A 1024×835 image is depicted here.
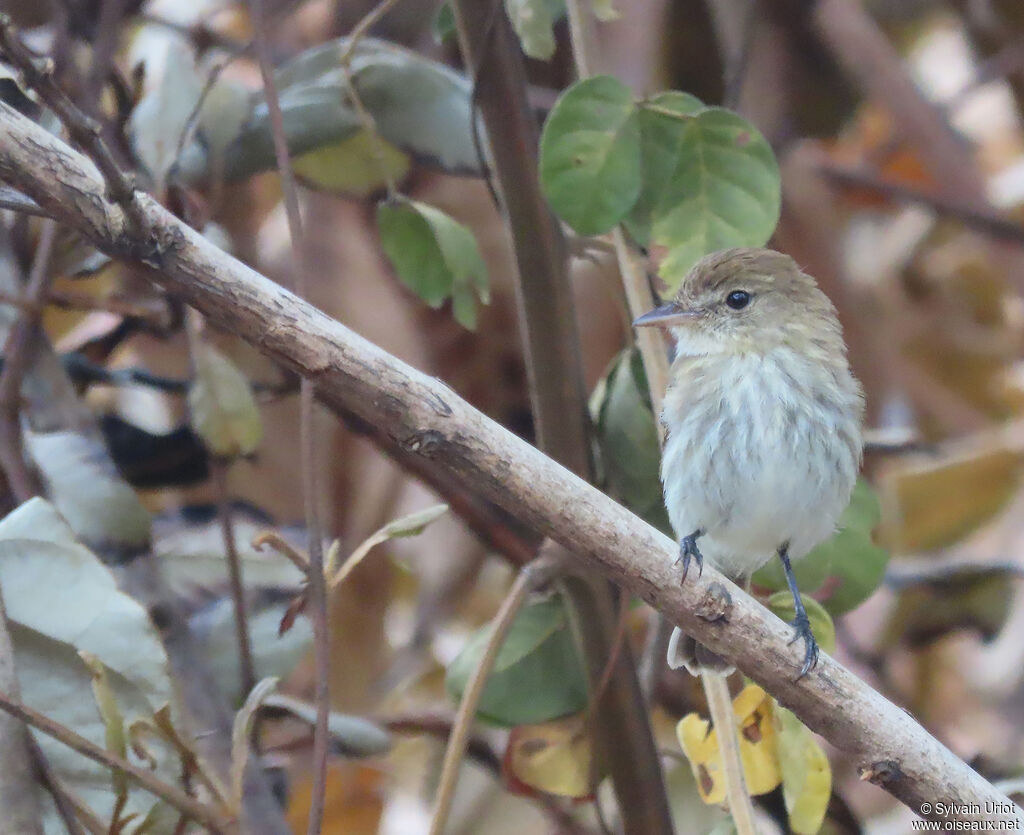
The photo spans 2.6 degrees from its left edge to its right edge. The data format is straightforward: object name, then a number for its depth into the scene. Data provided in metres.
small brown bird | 4.88
